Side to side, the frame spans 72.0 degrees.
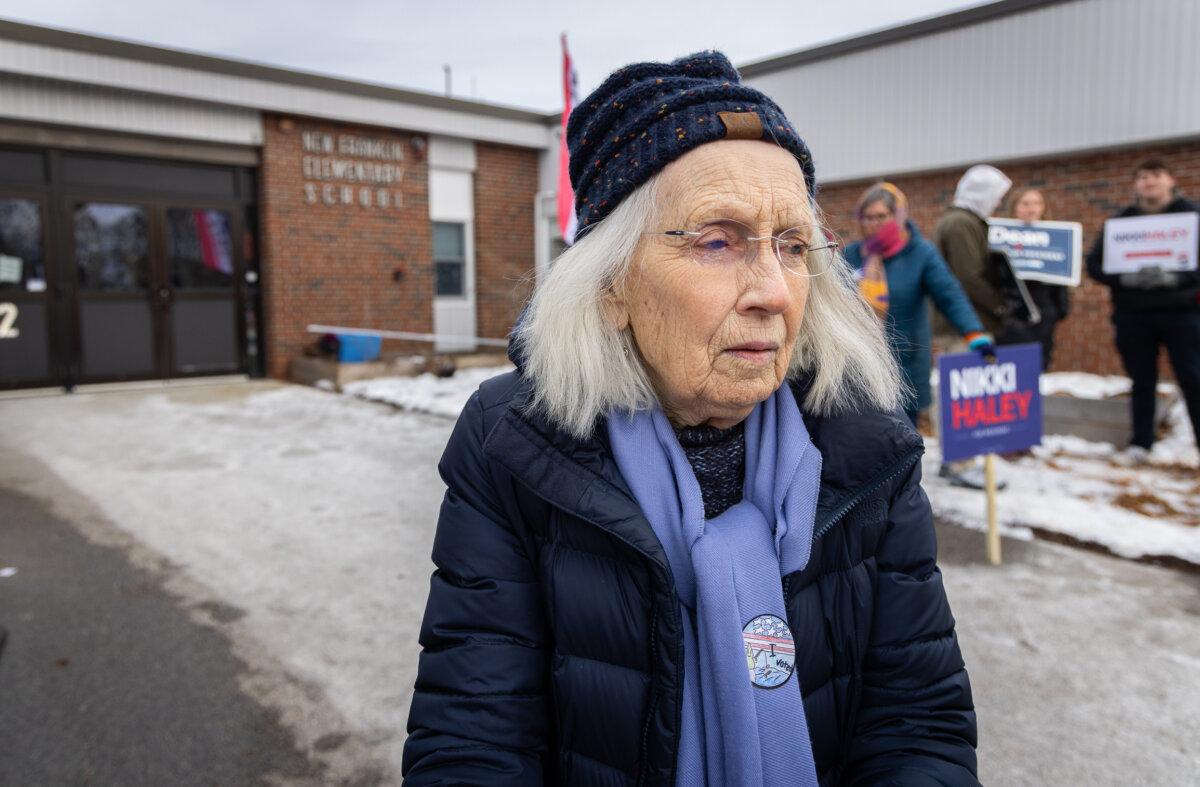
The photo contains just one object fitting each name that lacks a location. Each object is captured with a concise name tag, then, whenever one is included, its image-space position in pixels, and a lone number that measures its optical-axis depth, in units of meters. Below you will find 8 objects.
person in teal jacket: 5.01
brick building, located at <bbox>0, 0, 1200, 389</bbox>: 8.74
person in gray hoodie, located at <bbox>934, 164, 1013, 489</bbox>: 5.62
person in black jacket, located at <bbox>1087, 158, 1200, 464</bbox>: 5.54
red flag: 6.48
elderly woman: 1.29
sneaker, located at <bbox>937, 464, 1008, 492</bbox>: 5.44
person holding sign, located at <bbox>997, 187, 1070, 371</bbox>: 5.83
